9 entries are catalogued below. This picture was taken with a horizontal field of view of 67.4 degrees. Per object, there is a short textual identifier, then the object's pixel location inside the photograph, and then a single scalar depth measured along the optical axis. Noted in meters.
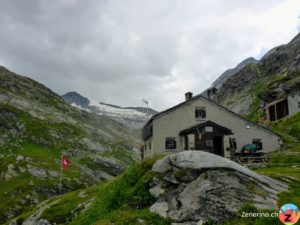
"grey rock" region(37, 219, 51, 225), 30.76
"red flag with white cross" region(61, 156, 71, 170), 46.02
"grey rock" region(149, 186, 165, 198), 14.96
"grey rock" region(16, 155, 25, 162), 86.00
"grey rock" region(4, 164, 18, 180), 73.38
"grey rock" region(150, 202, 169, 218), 13.50
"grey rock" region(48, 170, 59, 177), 77.73
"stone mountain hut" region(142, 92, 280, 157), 37.54
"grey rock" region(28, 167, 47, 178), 75.87
